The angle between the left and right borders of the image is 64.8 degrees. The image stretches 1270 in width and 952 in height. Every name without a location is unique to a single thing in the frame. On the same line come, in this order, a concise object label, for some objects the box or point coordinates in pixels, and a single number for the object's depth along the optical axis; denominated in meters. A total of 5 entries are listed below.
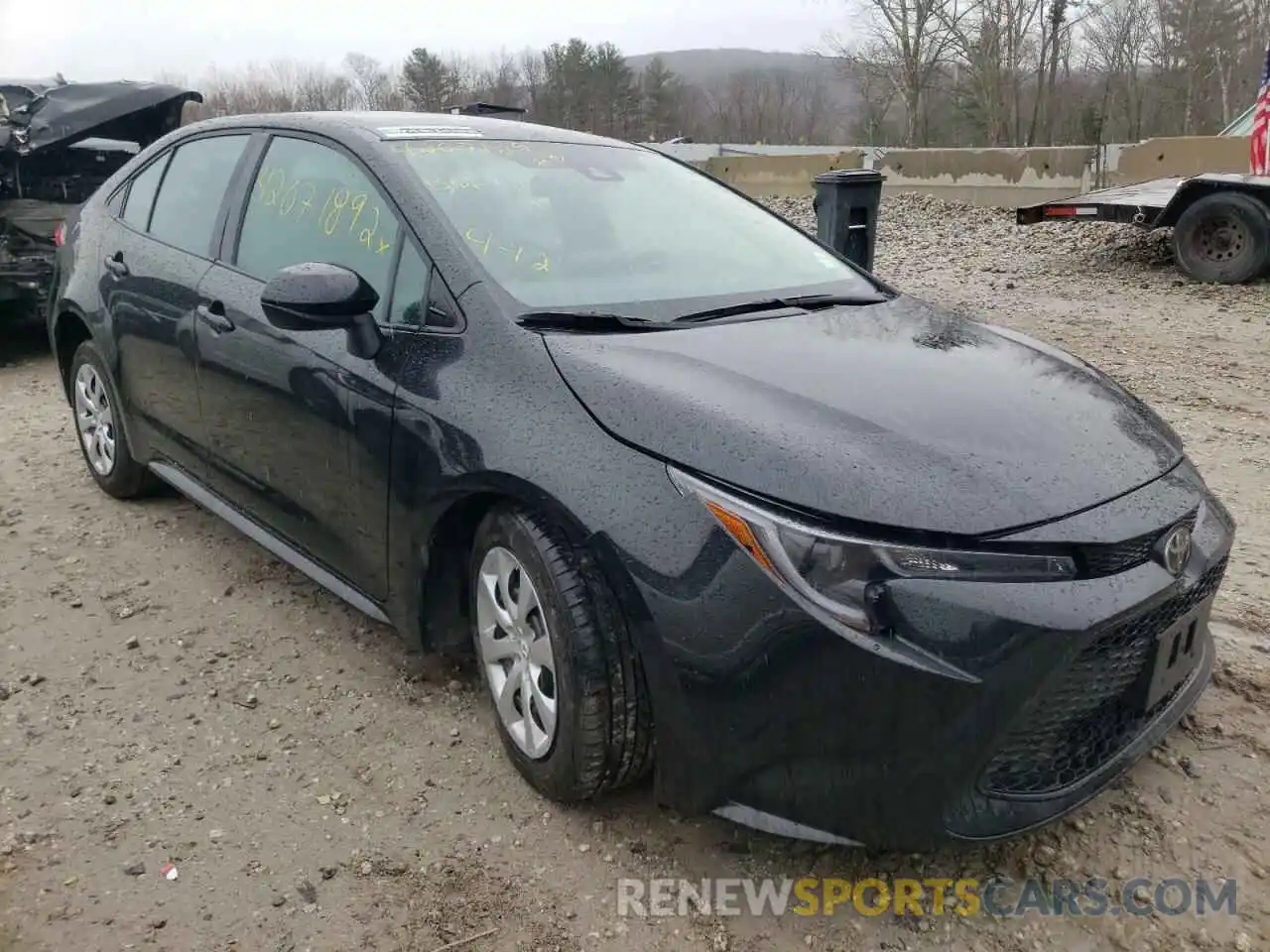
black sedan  1.83
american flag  9.31
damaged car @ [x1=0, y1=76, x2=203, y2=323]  6.81
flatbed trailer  8.51
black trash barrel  5.88
